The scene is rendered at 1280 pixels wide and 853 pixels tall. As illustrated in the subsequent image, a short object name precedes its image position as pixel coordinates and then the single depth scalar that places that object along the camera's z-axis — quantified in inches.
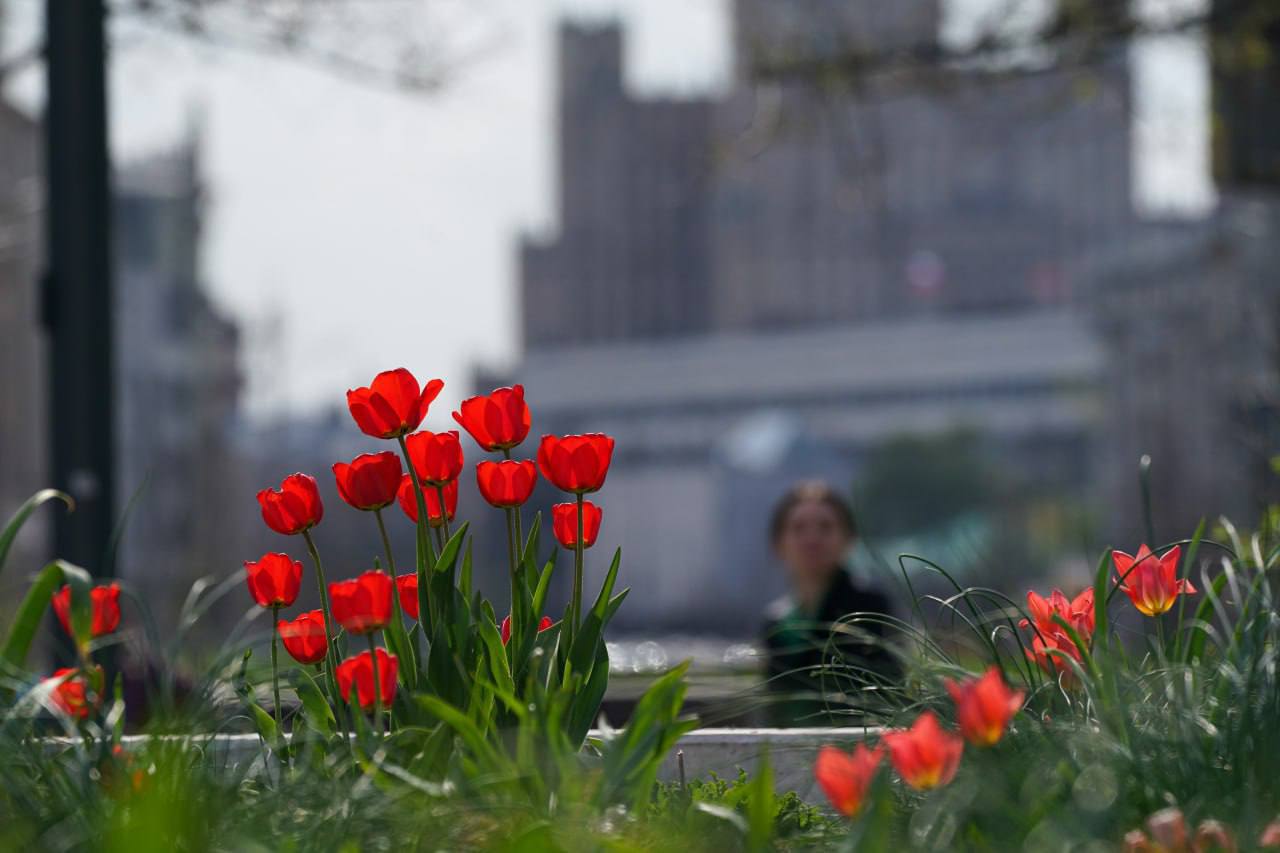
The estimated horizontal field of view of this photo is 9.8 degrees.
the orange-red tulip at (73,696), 219.4
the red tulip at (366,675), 219.6
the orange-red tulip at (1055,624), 224.2
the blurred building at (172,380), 2965.4
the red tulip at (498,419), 226.0
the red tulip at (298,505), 224.3
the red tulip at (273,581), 224.8
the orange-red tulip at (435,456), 227.0
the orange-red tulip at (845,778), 207.7
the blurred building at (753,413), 5277.5
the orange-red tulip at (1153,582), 223.0
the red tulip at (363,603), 219.7
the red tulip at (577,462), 223.9
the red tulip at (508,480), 225.3
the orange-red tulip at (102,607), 227.6
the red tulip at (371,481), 223.7
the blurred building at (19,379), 2151.0
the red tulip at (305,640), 225.2
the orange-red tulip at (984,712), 208.2
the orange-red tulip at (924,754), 207.5
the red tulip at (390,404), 224.5
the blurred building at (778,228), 7114.3
